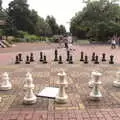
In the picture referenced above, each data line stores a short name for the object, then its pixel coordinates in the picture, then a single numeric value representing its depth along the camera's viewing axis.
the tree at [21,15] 37.63
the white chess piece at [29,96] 3.32
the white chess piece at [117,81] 4.42
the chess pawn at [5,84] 4.11
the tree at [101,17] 23.78
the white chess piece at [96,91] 3.51
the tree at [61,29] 56.43
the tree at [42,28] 40.89
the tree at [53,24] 51.73
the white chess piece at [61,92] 3.36
